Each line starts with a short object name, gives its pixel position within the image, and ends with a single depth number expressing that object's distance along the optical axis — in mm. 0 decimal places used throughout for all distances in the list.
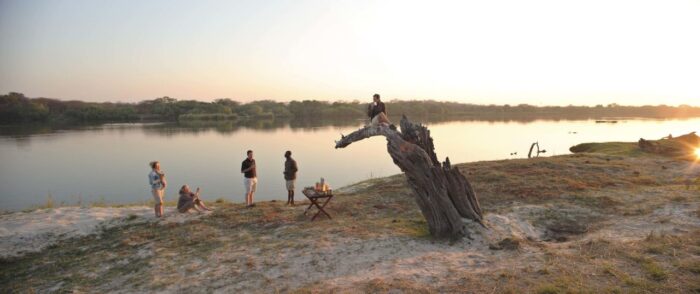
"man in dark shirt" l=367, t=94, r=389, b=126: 11699
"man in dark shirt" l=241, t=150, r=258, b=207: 13898
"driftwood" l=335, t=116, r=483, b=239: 10000
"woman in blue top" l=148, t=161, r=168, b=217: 12625
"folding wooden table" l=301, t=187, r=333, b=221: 12219
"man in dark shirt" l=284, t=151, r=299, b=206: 14102
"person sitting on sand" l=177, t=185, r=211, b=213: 13438
